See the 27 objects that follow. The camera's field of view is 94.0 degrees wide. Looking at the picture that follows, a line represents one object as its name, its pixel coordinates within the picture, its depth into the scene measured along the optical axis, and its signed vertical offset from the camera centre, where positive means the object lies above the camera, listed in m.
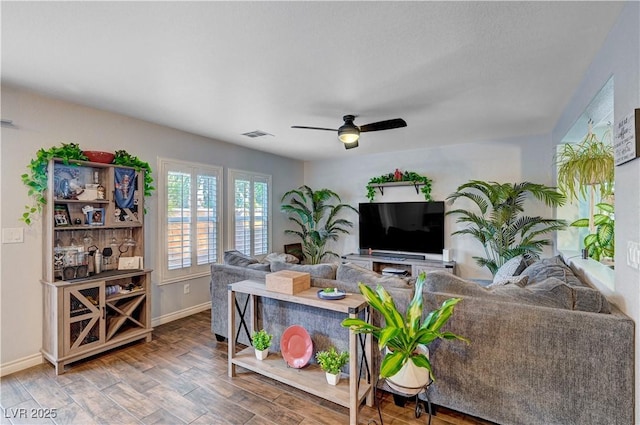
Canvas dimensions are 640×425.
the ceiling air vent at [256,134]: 4.10 +1.10
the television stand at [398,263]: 4.73 -0.83
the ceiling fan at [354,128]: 2.98 +0.88
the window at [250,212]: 4.83 +0.01
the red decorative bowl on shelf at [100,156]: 2.94 +0.56
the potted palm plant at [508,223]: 4.12 -0.13
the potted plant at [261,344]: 2.52 -1.11
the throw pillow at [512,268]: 2.96 -0.56
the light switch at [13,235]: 2.63 -0.21
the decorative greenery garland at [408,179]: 5.12 +0.60
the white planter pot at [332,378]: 2.15 -1.20
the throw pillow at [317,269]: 2.61 -0.51
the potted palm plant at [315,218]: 5.98 -0.11
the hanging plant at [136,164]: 3.17 +0.53
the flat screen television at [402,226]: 5.04 -0.24
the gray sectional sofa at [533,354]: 1.62 -0.83
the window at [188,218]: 3.85 -0.08
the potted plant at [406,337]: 1.61 -0.69
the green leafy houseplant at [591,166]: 2.36 +0.40
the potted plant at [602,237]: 2.56 -0.20
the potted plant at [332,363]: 2.14 -1.09
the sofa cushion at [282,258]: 3.06 -0.49
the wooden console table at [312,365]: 1.96 -1.24
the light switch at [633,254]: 1.47 -0.21
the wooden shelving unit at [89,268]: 2.69 -0.55
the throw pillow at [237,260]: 3.15 -0.51
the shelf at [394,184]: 5.20 +0.51
